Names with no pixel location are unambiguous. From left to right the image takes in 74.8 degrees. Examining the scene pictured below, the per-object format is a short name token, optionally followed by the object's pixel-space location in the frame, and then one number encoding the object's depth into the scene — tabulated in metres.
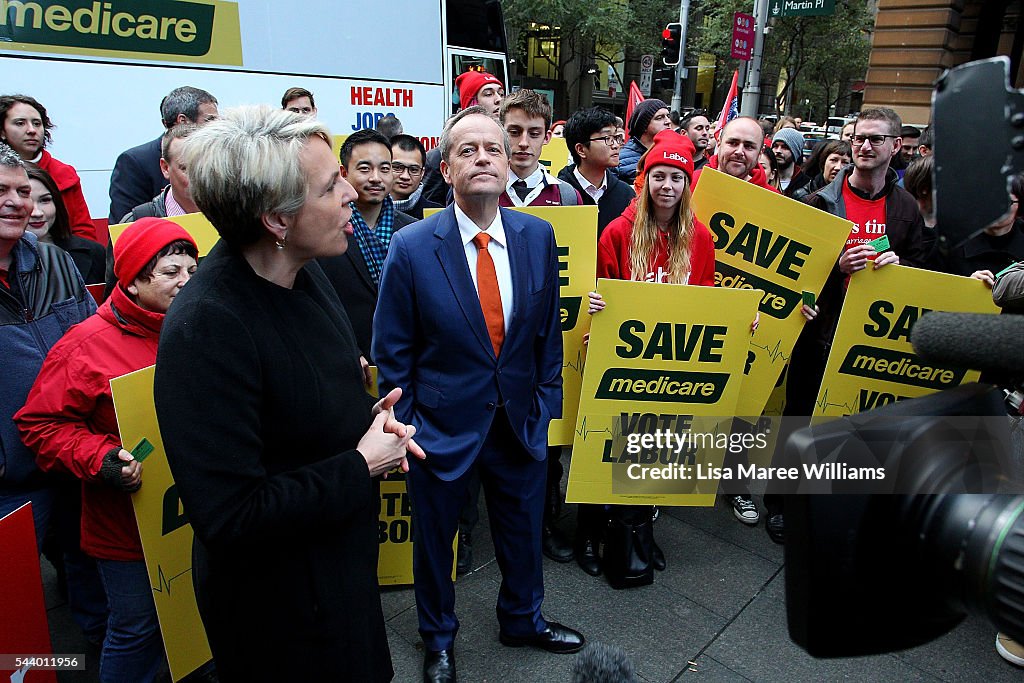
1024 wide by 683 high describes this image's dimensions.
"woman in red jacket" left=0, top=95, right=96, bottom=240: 3.99
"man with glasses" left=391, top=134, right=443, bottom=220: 3.91
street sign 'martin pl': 12.75
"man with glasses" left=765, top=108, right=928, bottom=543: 3.50
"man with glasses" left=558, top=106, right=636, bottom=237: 3.89
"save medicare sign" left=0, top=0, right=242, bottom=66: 4.94
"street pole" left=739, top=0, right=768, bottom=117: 14.55
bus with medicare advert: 5.11
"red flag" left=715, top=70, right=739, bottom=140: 5.44
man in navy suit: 2.28
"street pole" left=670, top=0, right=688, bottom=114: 17.22
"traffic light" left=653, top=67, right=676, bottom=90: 17.47
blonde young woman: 3.06
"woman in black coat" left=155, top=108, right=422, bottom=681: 1.34
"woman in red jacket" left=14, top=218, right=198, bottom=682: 2.05
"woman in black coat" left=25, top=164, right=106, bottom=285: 3.07
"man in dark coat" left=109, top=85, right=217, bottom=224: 4.11
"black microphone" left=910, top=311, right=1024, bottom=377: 0.71
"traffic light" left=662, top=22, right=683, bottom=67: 16.72
